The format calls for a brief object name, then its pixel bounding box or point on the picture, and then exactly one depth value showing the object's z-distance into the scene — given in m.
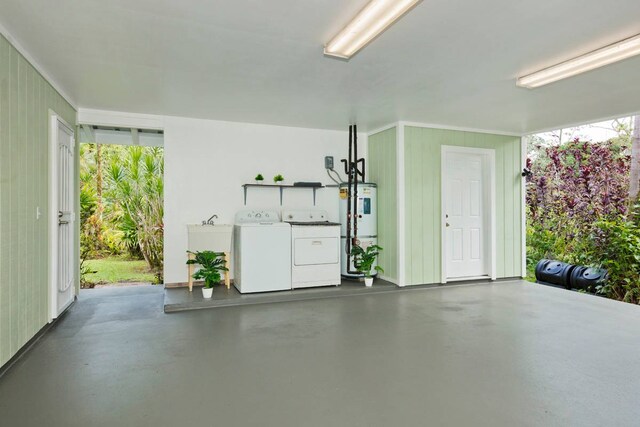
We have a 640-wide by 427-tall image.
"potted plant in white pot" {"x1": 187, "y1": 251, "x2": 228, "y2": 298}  4.75
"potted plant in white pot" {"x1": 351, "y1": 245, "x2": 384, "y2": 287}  5.61
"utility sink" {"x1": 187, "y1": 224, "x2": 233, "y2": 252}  5.08
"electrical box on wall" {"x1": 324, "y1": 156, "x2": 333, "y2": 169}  6.29
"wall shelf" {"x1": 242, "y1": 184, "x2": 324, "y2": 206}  5.74
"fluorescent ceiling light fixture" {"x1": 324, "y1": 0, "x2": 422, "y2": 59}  2.34
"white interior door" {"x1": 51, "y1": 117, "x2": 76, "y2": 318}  3.82
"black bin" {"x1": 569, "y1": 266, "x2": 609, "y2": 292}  5.57
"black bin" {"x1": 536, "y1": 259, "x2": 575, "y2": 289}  6.00
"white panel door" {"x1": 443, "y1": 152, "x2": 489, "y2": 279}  6.17
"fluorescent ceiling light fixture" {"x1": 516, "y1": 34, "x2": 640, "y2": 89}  3.03
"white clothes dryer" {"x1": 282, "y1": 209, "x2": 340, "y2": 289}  5.25
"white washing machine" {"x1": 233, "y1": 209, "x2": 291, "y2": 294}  4.98
